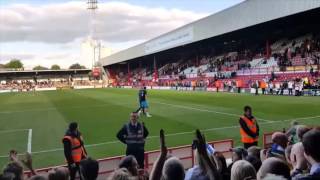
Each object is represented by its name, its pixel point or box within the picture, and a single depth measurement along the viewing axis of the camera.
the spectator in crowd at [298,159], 3.17
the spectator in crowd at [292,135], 5.44
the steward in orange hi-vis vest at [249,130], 7.48
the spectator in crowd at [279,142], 4.48
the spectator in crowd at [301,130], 4.26
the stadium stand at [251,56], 27.05
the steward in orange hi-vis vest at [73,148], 6.18
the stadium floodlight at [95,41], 74.70
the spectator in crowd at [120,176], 2.60
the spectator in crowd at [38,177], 2.83
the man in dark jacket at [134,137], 6.90
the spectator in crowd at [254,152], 4.29
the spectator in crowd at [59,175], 3.07
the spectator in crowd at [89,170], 3.30
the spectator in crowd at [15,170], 3.39
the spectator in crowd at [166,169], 2.88
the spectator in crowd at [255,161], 3.82
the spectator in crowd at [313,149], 2.34
